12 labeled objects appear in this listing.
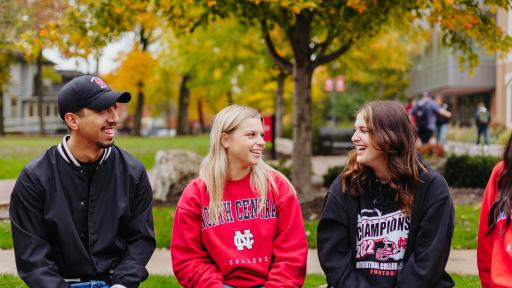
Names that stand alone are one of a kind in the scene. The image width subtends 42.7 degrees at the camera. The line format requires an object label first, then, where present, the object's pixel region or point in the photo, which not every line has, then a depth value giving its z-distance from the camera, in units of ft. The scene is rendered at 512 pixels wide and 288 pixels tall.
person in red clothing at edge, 11.02
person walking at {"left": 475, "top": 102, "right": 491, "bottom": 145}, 75.92
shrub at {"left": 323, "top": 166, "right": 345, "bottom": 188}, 38.75
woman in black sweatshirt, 11.69
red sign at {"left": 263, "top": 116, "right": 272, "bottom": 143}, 60.64
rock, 33.86
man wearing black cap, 11.41
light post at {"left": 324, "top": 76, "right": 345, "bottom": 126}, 103.24
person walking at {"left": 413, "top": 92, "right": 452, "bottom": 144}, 57.41
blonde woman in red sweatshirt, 12.39
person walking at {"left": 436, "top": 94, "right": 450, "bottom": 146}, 63.93
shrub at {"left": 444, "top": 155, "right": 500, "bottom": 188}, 39.86
